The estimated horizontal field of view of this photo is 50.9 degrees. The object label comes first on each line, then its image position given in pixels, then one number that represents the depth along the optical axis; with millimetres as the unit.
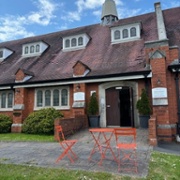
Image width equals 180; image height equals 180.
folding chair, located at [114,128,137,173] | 4902
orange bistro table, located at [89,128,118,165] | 5604
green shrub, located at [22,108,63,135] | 10797
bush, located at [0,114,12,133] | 12534
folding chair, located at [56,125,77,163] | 5621
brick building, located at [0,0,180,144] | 9672
